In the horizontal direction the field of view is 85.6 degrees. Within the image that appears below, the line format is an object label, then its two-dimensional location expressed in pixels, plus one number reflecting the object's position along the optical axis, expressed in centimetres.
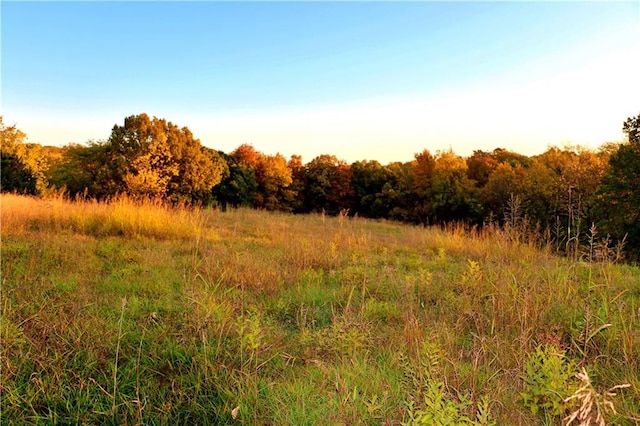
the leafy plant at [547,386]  172
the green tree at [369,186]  2767
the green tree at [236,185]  2377
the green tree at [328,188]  2862
